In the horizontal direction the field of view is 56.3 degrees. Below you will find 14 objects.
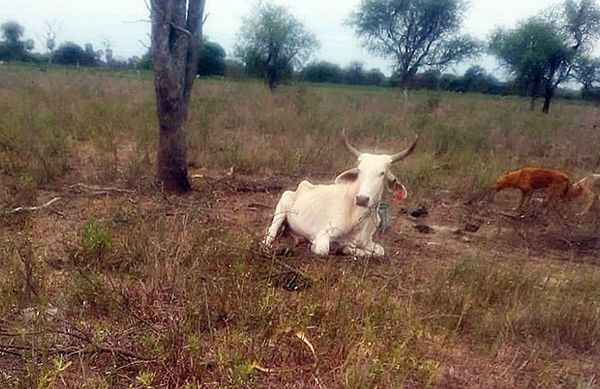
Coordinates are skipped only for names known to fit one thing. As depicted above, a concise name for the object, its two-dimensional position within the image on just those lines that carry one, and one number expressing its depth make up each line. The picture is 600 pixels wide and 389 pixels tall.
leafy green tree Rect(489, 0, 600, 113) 23.73
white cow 4.35
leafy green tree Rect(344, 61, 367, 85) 48.06
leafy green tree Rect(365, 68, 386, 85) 47.50
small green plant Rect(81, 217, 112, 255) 3.80
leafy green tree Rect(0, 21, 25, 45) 48.72
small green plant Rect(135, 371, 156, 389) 2.25
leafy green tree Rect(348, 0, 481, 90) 28.44
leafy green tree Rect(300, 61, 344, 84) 46.41
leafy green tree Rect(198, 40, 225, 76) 38.09
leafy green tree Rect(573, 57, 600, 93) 25.61
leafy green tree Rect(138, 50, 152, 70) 38.66
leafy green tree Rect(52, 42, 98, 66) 43.94
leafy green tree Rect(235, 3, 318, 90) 27.27
